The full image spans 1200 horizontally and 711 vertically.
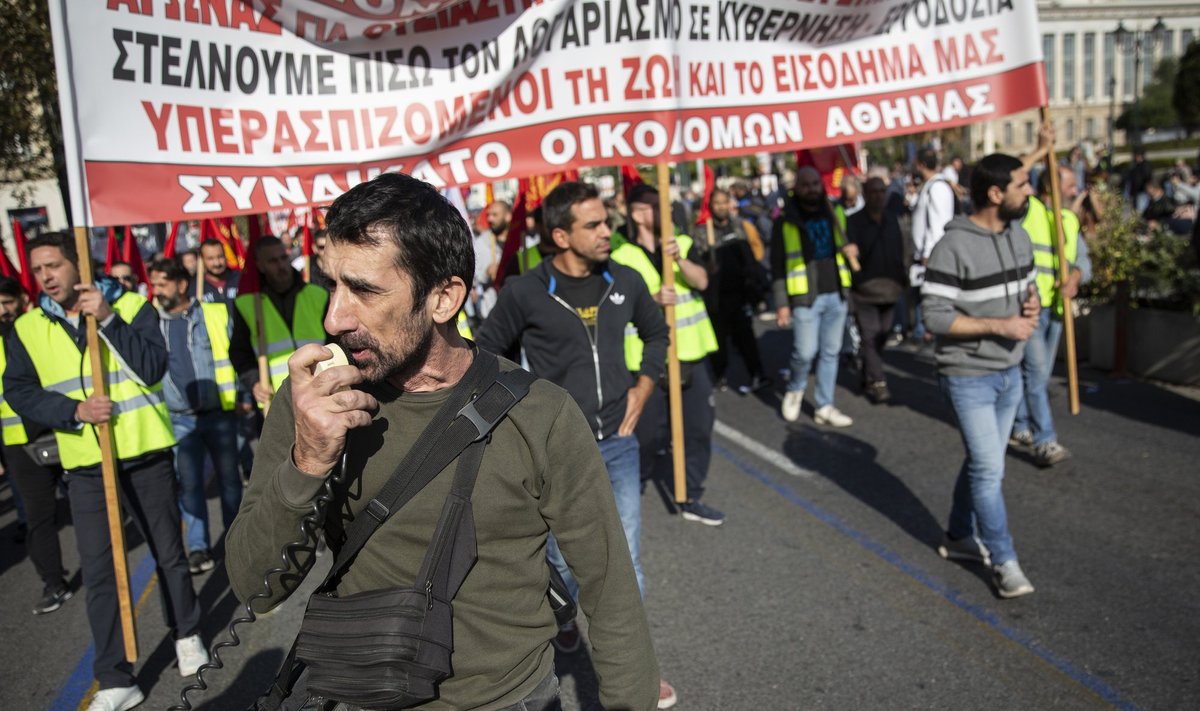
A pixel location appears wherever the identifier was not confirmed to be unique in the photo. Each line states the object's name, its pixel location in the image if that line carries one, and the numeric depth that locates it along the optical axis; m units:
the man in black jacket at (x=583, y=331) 4.02
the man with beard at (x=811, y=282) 8.05
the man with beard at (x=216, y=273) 8.03
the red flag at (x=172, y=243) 8.20
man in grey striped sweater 4.44
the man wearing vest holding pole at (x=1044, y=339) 5.77
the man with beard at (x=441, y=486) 1.85
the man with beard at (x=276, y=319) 5.55
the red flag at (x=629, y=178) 6.94
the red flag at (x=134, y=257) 6.62
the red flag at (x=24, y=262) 6.17
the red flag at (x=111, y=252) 5.81
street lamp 26.50
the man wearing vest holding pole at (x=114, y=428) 4.12
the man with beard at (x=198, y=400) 5.91
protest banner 3.78
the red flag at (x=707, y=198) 9.15
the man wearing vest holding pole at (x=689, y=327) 5.76
